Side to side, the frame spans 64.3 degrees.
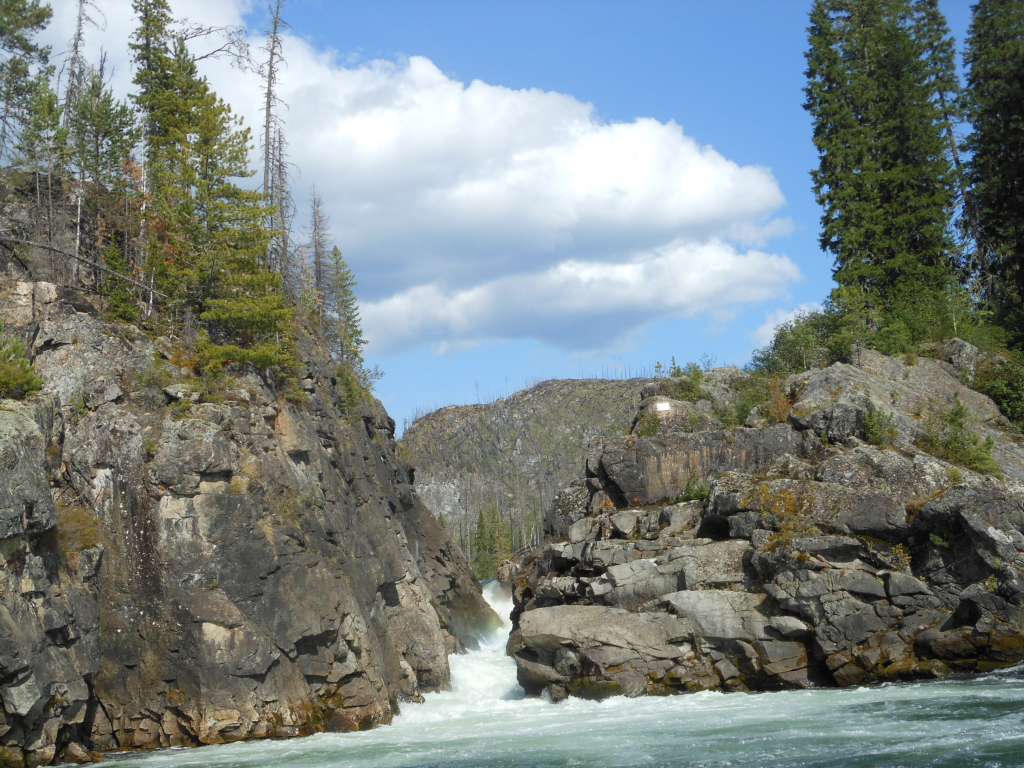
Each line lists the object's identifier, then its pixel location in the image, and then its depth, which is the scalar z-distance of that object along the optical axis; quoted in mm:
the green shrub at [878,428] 31641
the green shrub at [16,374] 23078
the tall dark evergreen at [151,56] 39156
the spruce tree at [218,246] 30766
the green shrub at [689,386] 40969
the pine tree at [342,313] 55156
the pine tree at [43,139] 31562
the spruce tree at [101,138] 34625
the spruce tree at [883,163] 45781
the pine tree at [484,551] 104875
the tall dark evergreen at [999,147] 39625
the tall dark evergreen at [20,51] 30734
